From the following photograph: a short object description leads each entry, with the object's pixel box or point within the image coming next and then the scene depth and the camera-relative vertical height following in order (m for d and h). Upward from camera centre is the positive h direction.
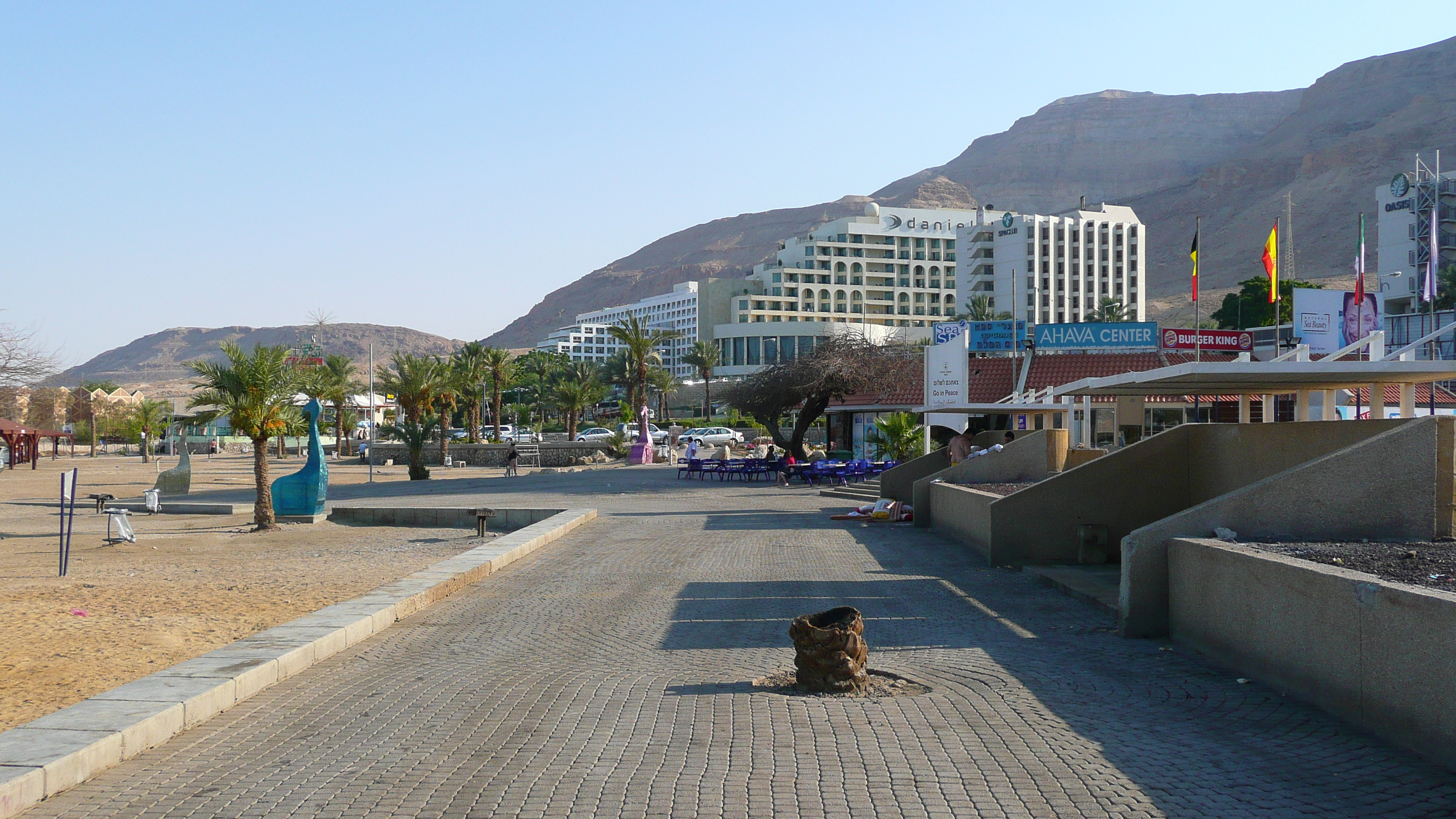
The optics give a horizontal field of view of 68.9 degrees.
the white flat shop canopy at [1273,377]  9.69 +0.50
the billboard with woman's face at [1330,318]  45.62 +4.70
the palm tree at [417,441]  39.31 -0.53
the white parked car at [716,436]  64.75 -0.63
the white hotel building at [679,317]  173.12 +18.77
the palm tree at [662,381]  94.50 +4.06
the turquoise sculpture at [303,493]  22.41 -1.41
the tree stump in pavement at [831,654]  6.31 -1.36
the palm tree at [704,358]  91.06 +5.93
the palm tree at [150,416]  76.88 +0.85
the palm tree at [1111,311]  109.06 +12.18
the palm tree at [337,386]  58.97 +2.53
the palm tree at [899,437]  29.44 -0.32
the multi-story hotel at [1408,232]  90.50 +17.40
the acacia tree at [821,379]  39.31 +1.77
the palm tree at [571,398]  63.81 +1.79
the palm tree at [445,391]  50.19 +1.75
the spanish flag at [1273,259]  26.12 +4.27
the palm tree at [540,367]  99.56 +6.28
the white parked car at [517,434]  67.12 -0.57
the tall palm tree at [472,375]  61.50 +3.00
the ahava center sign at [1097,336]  35.62 +3.05
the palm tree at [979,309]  115.06 +12.98
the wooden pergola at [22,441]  49.72 -0.72
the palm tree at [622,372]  90.31 +4.74
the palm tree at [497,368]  63.50 +3.59
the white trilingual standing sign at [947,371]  25.25 +1.37
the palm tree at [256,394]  20.73 +0.64
